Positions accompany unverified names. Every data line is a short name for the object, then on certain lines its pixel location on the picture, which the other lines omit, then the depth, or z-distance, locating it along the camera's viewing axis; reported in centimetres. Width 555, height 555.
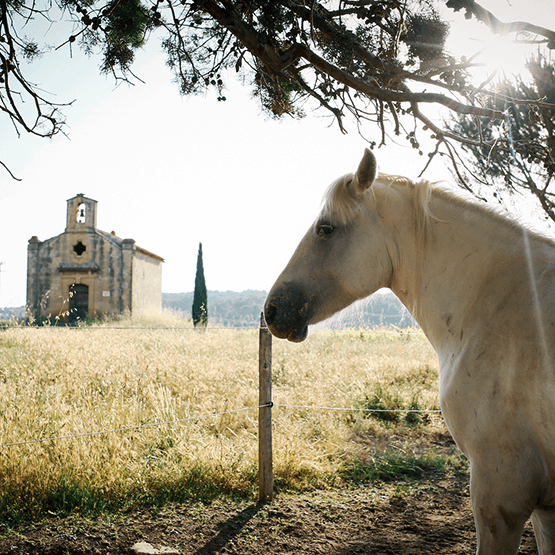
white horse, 121
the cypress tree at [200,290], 2408
